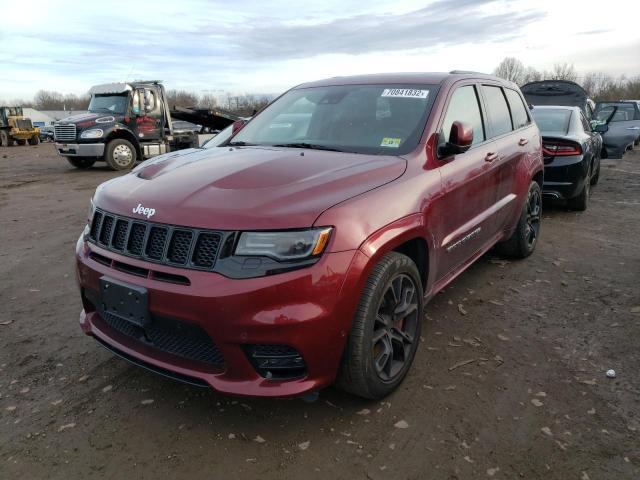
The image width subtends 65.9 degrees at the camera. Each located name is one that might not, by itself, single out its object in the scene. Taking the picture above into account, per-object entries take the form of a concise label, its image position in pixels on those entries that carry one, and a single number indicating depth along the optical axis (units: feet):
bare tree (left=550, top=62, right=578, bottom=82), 220.37
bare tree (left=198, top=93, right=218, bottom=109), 180.16
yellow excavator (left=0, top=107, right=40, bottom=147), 101.09
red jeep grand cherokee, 7.18
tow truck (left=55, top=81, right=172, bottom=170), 45.75
